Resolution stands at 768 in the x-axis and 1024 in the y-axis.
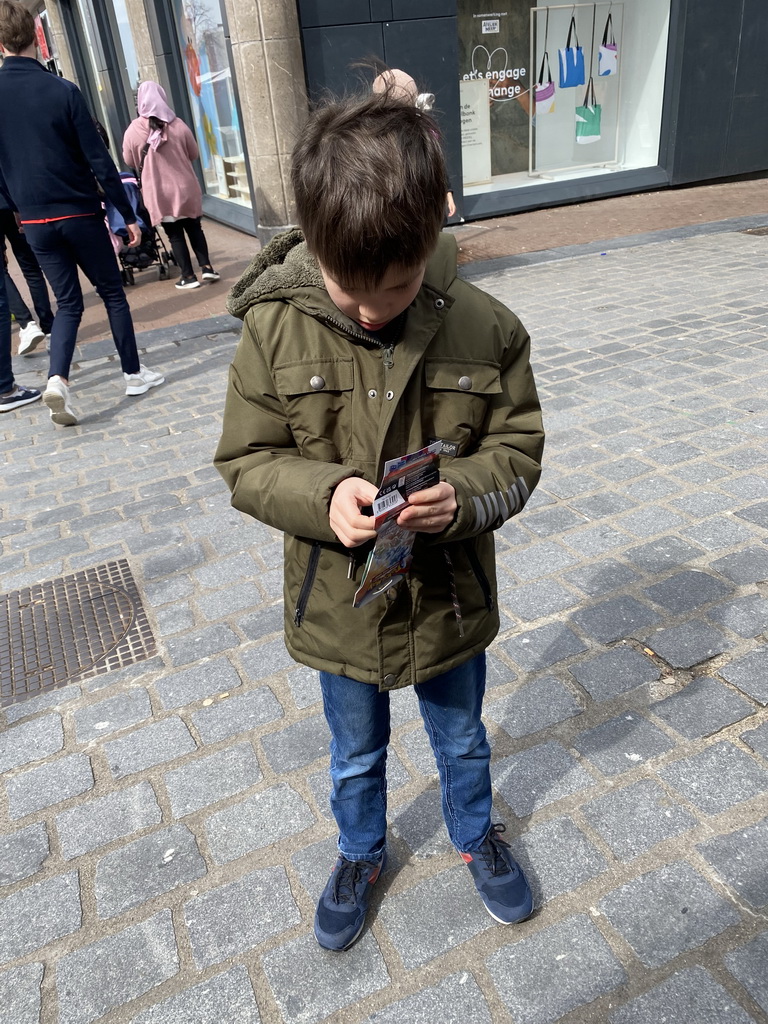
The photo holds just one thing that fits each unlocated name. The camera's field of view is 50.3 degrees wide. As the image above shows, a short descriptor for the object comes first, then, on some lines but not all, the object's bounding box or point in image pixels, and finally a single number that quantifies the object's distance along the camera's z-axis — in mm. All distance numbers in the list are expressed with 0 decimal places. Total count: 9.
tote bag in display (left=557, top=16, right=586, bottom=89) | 11781
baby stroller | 9148
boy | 1430
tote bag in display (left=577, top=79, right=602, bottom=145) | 12328
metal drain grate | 3137
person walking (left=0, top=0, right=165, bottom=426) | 5070
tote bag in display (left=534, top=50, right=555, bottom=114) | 11852
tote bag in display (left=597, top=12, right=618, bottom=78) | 11828
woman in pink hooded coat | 8453
